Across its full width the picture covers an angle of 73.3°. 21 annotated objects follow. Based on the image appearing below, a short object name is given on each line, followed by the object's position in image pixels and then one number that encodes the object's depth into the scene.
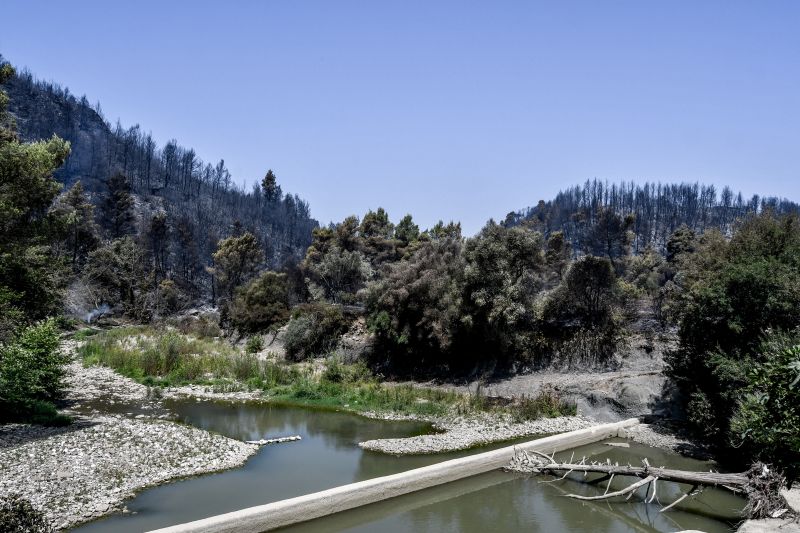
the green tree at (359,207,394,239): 55.59
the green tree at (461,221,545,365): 24.58
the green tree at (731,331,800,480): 6.70
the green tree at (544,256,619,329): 25.38
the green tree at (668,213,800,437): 14.93
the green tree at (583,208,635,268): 66.19
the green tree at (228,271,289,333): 34.97
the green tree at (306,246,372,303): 42.94
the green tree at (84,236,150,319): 45.47
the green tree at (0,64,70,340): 14.41
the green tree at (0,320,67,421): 14.57
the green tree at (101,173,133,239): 64.69
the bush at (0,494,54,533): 7.11
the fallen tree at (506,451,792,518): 10.23
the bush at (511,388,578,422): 19.12
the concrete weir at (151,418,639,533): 9.27
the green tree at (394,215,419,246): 54.47
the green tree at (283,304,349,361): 29.83
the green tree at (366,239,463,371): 25.89
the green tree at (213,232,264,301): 52.41
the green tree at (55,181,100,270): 49.28
